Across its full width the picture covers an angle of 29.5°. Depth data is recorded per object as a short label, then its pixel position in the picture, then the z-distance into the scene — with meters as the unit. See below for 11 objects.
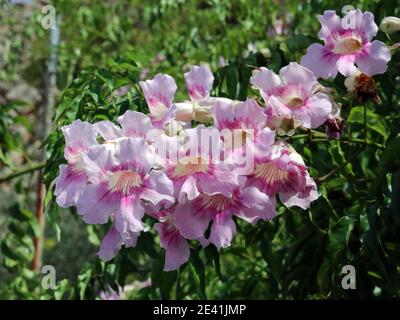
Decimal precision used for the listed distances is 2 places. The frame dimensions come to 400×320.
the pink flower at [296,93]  1.04
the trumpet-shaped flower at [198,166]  0.94
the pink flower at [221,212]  0.97
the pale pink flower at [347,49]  1.09
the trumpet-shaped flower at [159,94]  1.08
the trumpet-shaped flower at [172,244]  1.07
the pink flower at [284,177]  0.98
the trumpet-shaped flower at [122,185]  0.94
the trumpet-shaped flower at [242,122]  0.98
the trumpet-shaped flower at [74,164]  1.00
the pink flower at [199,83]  1.09
